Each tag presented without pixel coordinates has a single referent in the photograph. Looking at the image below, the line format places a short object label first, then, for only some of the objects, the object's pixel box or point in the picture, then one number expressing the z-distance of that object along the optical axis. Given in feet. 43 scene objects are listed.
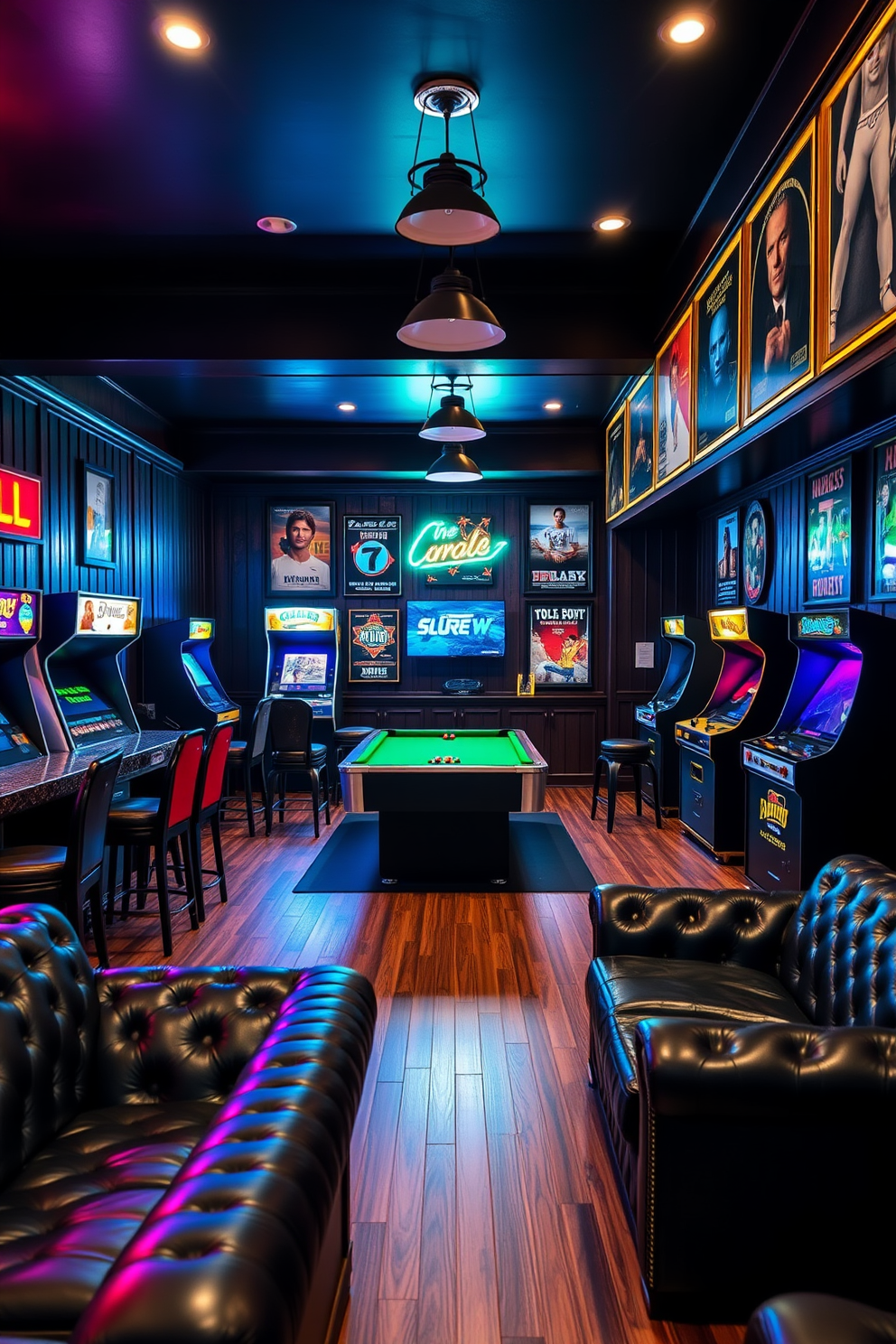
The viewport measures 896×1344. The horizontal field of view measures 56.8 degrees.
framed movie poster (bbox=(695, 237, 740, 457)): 12.84
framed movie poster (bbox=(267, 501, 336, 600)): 28.25
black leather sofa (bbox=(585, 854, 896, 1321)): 5.56
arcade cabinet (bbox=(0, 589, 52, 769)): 14.32
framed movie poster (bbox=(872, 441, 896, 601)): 13.32
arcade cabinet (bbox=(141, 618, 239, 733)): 22.54
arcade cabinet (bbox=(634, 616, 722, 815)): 21.88
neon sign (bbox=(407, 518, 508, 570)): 28.30
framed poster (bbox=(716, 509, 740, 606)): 21.39
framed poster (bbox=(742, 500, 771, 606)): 18.90
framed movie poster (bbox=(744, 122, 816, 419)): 10.07
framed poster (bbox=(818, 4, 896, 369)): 8.06
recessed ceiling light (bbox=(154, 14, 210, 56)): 9.17
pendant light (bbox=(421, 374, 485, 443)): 17.54
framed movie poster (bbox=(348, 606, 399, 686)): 28.27
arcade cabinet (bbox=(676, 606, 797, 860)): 17.35
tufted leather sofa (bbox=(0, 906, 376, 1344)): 3.23
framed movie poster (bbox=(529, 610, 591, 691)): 28.27
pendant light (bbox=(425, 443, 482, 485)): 19.89
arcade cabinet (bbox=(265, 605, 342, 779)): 25.61
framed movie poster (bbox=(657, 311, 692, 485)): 15.43
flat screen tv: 28.14
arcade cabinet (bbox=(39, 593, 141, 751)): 15.80
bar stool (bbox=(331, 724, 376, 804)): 24.53
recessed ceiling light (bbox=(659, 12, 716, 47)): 9.07
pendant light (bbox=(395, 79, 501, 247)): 9.30
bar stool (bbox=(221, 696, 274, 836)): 21.53
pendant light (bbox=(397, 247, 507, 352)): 10.52
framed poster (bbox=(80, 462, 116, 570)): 19.02
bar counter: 11.03
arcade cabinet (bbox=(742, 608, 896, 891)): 12.87
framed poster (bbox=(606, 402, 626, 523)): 23.18
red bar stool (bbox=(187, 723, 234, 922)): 14.78
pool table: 15.15
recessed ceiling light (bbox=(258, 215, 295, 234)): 13.48
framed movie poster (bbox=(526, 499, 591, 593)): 28.25
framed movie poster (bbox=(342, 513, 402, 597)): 28.25
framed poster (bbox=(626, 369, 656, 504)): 19.47
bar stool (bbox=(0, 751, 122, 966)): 10.86
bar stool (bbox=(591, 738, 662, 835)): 21.54
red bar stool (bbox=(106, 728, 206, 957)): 13.42
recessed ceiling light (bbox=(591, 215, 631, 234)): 13.43
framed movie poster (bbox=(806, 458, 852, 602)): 14.84
